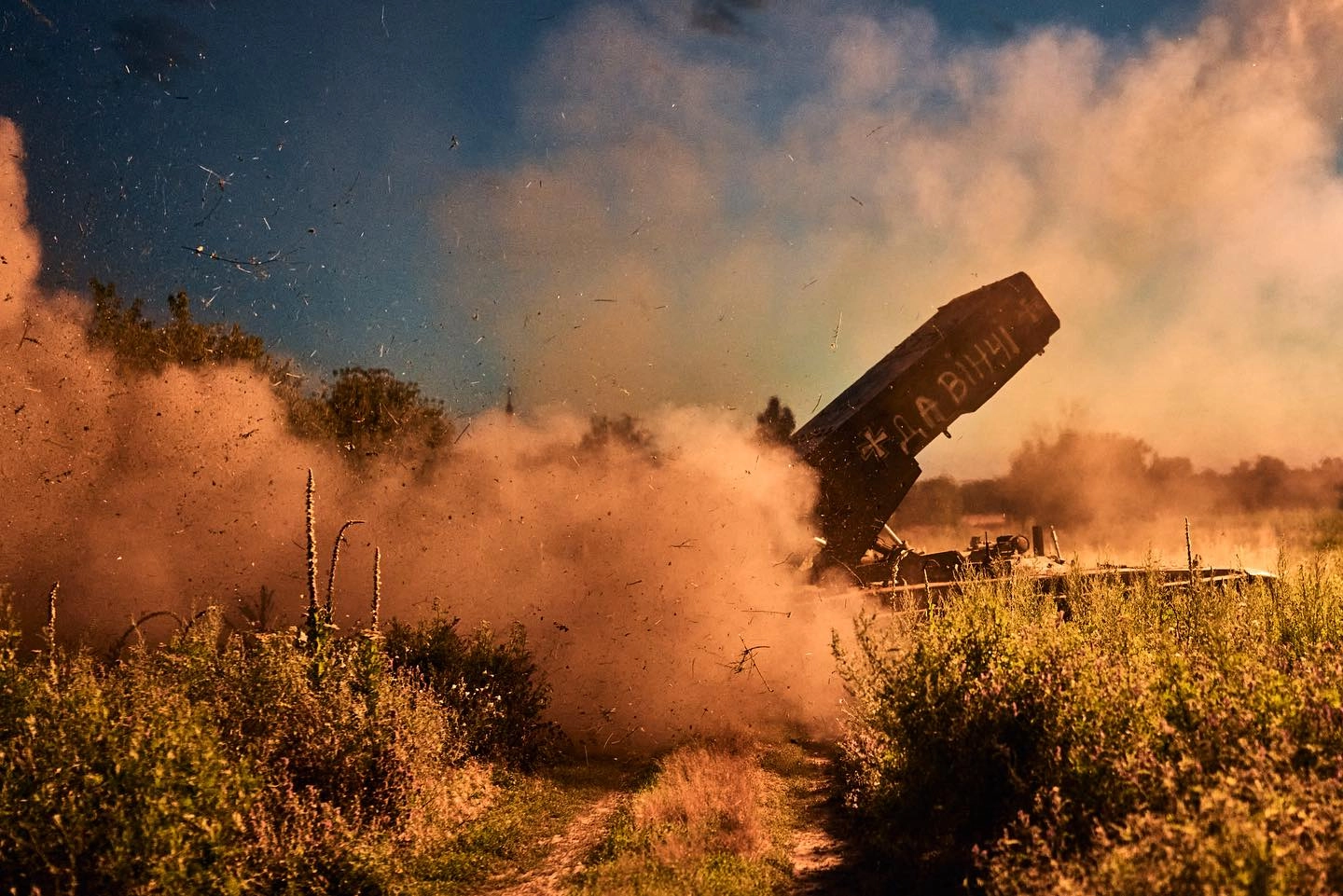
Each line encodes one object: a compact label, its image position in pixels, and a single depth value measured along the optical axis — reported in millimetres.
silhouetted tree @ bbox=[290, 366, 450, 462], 33500
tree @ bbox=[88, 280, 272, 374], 29062
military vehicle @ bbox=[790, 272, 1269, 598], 16297
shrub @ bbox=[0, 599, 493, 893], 7203
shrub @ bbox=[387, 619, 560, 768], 12680
